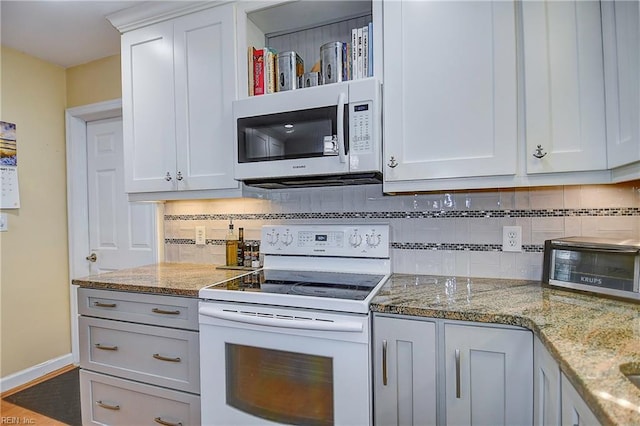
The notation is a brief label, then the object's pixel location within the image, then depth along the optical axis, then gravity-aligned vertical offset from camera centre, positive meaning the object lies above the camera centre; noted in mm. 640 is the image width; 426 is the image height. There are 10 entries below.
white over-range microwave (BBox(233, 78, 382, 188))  1554 +352
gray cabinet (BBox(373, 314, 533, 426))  1154 -565
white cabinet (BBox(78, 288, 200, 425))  1622 -702
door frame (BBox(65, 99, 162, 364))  2844 +132
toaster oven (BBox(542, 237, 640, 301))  1205 -222
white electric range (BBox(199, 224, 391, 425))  1308 -548
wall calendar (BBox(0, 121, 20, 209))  2434 +345
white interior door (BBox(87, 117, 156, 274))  2648 +34
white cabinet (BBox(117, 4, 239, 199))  1862 +616
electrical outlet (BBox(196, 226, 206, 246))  2309 -149
